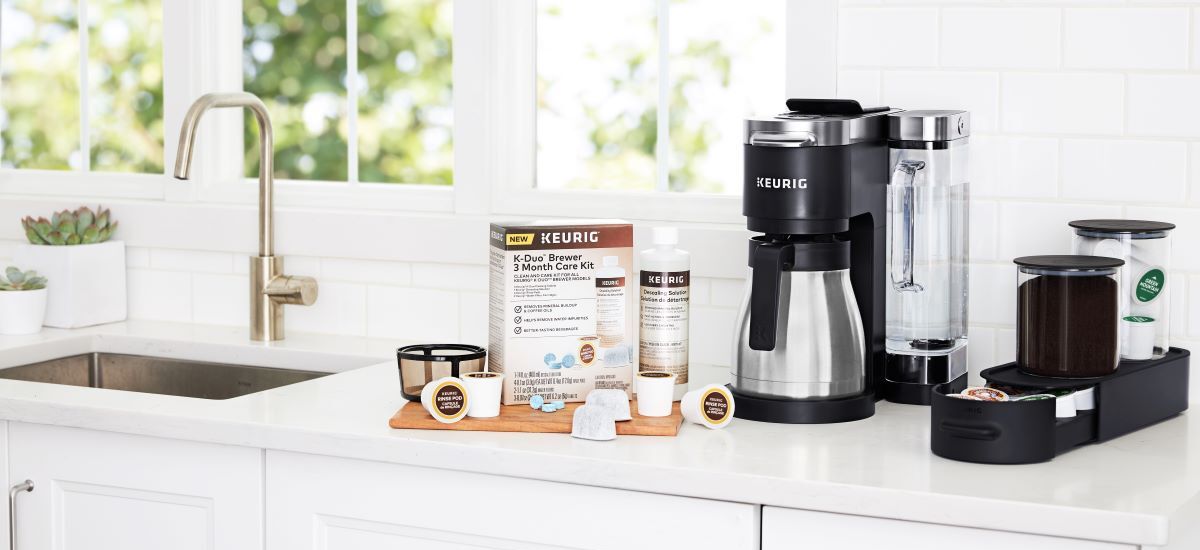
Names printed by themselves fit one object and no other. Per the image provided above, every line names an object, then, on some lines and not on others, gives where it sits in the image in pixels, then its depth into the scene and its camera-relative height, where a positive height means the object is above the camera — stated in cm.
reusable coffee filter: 275 -20
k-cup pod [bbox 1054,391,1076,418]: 258 -22
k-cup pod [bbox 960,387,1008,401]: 256 -21
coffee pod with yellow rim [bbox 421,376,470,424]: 266 -23
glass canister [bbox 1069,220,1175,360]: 273 -9
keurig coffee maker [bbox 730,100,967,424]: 267 -8
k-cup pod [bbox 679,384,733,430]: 266 -23
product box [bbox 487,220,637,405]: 270 -13
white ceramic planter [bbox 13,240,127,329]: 331 -13
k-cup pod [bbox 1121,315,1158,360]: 272 -16
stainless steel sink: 319 -27
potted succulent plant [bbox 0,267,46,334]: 326 -16
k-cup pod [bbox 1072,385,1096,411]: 260 -21
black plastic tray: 251 -23
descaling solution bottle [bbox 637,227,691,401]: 275 -13
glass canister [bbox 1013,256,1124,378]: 265 -13
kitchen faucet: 321 -12
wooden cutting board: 264 -25
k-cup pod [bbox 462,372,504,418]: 267 -22
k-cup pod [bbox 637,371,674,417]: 269 -22
